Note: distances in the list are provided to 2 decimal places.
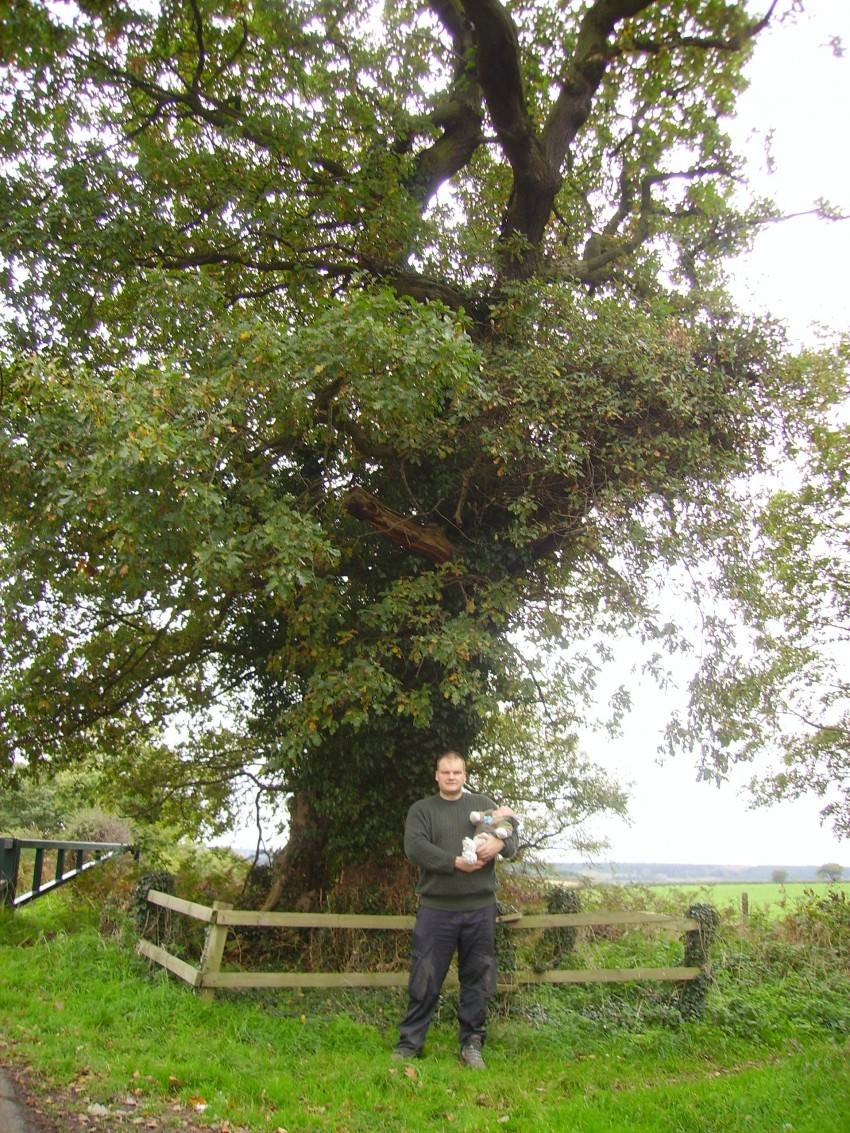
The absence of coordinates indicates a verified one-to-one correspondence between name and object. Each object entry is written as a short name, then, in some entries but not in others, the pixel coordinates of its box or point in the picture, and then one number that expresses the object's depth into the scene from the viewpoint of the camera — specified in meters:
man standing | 6.25
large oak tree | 7.56
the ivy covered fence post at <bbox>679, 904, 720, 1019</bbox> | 7.54
